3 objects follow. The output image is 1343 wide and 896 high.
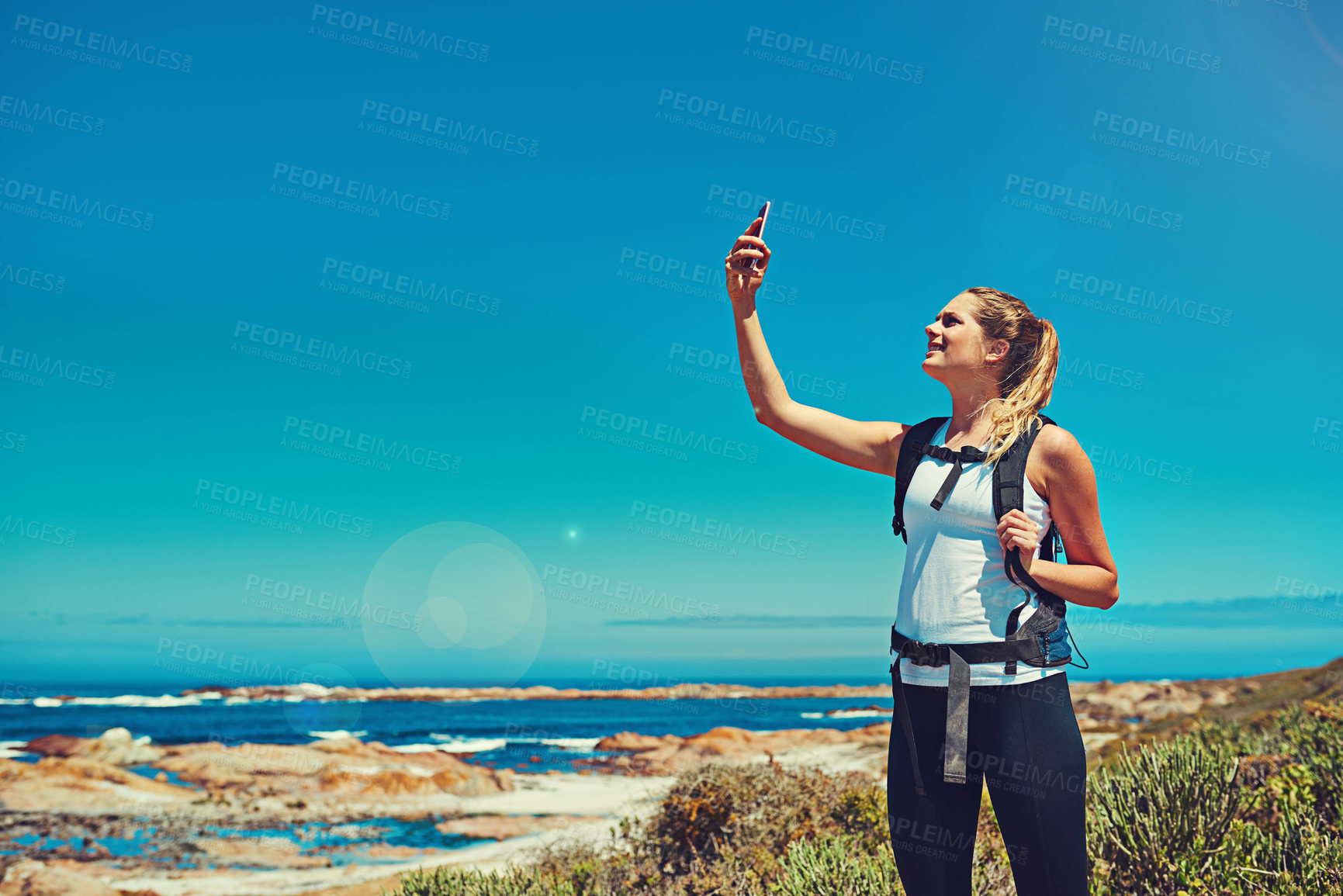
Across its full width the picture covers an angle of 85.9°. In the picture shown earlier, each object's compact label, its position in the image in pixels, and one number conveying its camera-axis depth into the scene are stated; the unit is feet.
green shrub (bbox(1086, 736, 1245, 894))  10.73
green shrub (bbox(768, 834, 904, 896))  10.67
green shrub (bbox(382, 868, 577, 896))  14.26
